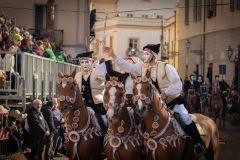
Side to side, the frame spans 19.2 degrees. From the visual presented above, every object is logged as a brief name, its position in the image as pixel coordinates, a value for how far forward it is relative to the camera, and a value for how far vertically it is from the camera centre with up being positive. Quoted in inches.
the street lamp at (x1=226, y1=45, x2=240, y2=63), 1657.9 +37.2
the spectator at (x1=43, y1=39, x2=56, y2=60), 836.0 +17.8
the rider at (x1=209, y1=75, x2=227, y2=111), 1281.4 -36.5
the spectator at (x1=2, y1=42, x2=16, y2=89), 679.1 +1.6
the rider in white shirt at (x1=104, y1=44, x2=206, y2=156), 494.3 -7.1
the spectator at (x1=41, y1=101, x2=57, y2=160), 719.1 -66.5
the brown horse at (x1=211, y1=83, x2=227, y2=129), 1252.5 -63.3
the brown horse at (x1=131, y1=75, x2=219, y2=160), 461.7 -39.9
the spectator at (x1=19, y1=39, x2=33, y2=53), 775.7 +24.0
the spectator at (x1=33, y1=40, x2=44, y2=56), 831.1 +23.9
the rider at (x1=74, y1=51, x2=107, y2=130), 546.3 -13.7
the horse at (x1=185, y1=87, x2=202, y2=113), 1371.8 -64.2
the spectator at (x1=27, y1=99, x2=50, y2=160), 695.7 -60.2
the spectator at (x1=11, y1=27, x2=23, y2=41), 950.4 +45.0
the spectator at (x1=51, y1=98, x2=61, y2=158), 743.7 -58.8
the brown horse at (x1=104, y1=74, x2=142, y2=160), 474.6 -42.6
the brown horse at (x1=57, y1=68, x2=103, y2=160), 505.0 -42.0
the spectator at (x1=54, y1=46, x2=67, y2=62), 959.6 +18.5
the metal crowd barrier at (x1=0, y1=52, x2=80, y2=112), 682.2 -13.9
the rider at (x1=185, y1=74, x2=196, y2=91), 1515.7 -31.8
